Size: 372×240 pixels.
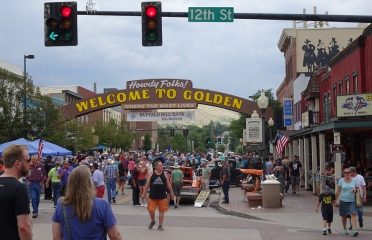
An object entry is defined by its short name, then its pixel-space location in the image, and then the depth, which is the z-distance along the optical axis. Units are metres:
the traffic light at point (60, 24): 13.05
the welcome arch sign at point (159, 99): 35.47
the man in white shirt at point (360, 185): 14.93
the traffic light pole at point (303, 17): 12.61
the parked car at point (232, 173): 35.44
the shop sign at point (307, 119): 30.49
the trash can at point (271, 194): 21.23
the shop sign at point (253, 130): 28.78
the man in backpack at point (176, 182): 22.72
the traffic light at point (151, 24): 12.96
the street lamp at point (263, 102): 24.34
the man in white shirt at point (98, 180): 18.45
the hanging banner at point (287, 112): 51.19
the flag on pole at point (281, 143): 31.20
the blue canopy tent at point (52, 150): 29.51
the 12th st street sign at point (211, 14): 13.00
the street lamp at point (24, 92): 38.88
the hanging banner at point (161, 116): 37.59
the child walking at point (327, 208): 14.69
